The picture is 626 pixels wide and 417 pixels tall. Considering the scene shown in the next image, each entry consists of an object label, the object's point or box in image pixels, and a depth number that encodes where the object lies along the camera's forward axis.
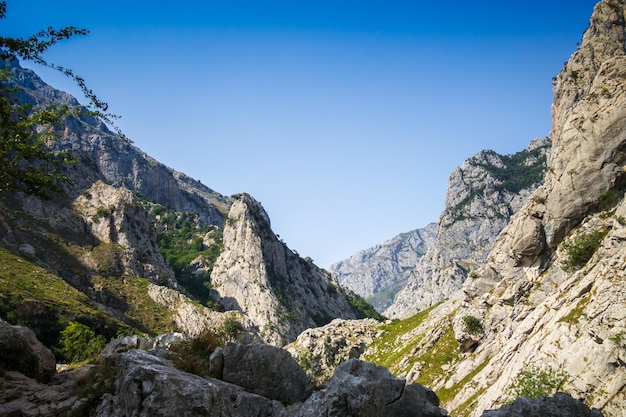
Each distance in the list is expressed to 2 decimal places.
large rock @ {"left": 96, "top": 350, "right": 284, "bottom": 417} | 10.47
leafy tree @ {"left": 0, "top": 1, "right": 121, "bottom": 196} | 14.63
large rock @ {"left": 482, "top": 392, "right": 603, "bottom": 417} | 11.24
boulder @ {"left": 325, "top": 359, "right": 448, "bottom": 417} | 11.04
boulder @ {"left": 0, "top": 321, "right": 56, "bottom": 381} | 14.30
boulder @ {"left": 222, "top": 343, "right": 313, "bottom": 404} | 12.93
